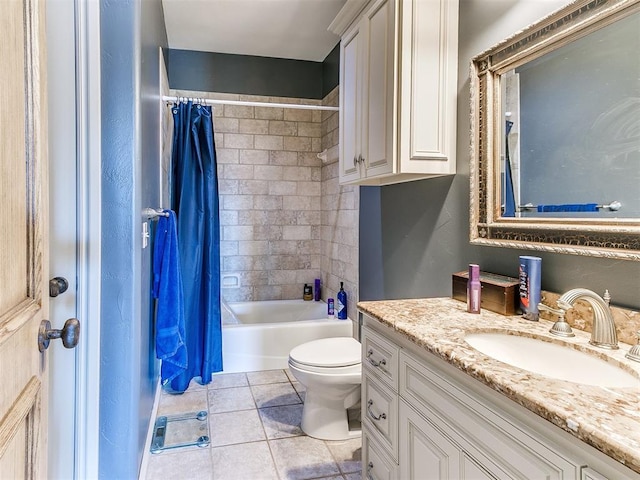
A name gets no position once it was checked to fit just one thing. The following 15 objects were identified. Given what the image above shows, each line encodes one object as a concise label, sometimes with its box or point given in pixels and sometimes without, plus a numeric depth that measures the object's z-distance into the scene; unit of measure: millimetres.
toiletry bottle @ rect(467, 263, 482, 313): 1434
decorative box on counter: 1397
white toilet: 2074
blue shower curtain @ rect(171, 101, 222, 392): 2916
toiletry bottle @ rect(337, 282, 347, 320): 3219
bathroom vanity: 685
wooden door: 617
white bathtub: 3119
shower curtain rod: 2903
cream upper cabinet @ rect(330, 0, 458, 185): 1669
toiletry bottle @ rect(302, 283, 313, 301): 3781
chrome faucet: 1049
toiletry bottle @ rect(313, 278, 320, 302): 3787
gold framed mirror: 1115
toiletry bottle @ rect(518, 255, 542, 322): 1315
